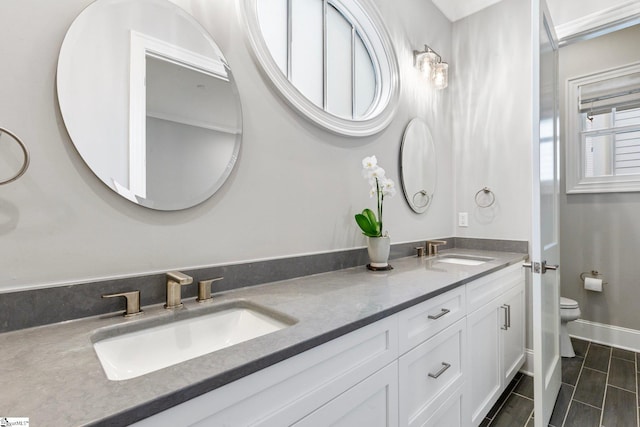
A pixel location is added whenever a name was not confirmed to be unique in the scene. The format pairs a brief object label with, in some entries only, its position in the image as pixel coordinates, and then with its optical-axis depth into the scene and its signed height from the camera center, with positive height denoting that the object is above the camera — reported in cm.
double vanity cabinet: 62 -47
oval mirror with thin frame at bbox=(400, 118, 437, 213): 208 +37
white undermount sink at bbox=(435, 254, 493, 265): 201 -30
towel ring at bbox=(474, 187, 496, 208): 239 +16
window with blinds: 263 +78
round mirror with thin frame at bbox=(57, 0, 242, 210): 86 +37
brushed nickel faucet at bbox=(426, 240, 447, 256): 214 -22
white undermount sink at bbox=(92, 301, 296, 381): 76 -35
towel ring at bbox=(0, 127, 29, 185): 72 +15
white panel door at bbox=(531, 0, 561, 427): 142 -1
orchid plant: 155 +14
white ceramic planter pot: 156 -18
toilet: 236 -82
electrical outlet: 253 -2
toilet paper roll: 263 -60
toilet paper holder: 270 -53
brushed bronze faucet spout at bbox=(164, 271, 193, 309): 93 -24
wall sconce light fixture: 222 +114
